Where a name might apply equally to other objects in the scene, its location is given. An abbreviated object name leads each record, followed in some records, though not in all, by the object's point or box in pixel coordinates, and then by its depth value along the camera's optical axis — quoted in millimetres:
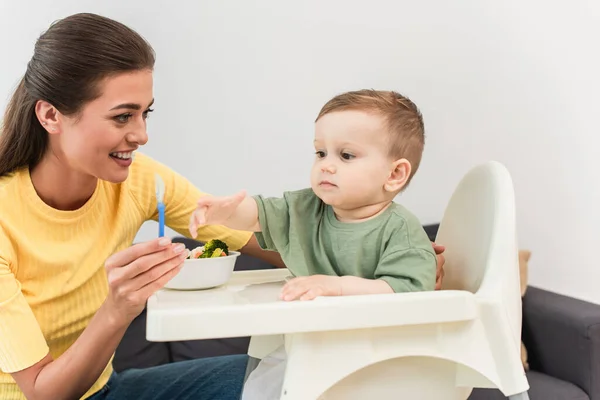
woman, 1096
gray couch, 1879
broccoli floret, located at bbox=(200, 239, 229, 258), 1110
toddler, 958
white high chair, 792
